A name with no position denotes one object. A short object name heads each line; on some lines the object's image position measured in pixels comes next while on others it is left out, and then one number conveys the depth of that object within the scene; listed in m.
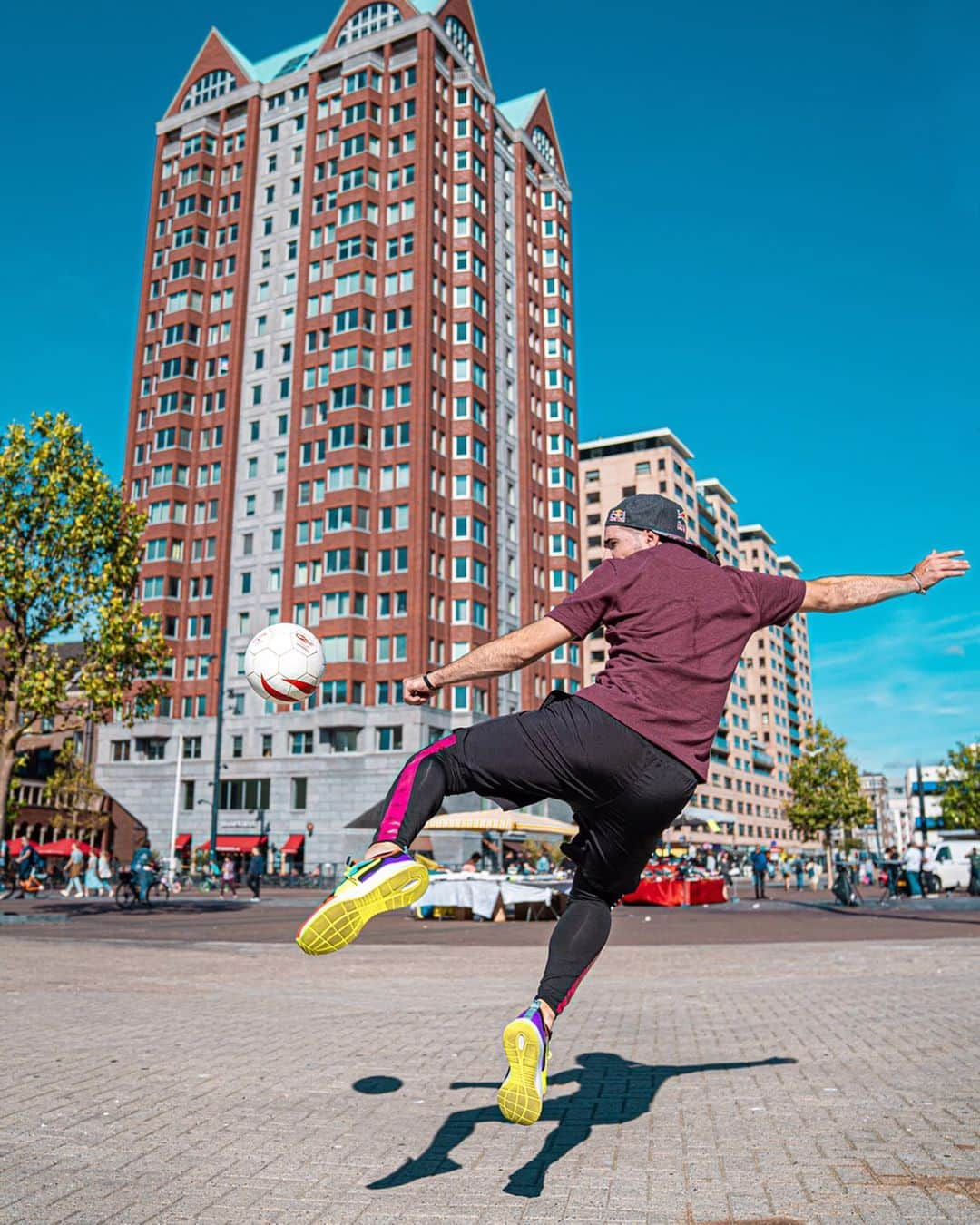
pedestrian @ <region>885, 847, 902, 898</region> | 32.03
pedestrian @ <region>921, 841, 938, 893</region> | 38.16
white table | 25.22
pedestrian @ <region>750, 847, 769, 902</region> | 35.28
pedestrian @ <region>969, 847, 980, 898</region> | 33.50
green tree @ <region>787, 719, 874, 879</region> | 66.31
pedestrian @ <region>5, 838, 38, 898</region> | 38.50
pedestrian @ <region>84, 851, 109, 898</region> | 36.25
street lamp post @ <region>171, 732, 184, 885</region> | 57.08
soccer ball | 5.93
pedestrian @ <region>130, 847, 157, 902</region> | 31.34
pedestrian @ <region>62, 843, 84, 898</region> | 35.90
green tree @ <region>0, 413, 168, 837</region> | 23.50
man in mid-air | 3.80
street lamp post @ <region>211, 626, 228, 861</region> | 47.93
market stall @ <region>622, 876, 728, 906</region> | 32.50
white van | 40.25
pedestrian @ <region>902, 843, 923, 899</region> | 36.31
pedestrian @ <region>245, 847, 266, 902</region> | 39.19
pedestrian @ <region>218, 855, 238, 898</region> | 42.16
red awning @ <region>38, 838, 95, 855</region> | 52.28
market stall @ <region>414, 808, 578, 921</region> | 25.25
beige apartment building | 117.94
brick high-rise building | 59.59
